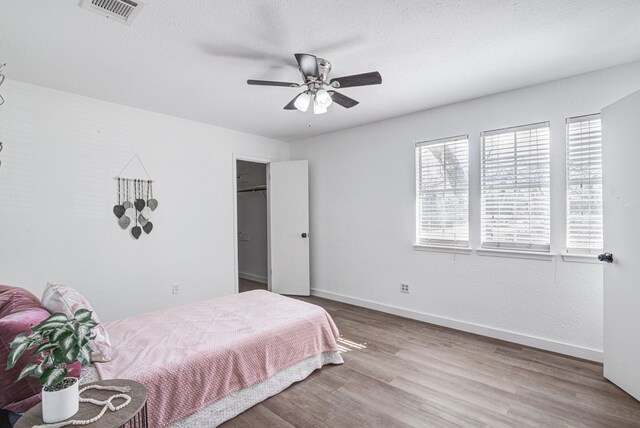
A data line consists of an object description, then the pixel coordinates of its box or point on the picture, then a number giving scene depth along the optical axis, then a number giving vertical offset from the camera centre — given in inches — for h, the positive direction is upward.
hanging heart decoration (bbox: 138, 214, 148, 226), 135.9 -3.1
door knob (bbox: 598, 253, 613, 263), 89.0 -14.8
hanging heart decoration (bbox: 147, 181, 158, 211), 138.1 +5.4
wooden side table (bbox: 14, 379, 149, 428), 43.8 -30.7
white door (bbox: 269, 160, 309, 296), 189.2 -9.5
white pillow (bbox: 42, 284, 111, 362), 65.8 -21.6
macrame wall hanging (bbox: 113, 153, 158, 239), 130.8 +4.0
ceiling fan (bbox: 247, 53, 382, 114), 80.1 +36.6
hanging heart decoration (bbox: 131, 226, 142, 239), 133.4 -8.5
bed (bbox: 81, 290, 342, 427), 65.0 -35.6
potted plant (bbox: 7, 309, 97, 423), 42.8 -20.6
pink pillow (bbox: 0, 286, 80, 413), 52.1 -29.0
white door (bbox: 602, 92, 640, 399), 81.0 -9.3
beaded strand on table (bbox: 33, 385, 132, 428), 43.6 -30.5
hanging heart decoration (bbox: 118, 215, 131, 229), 130.4 -3.9
